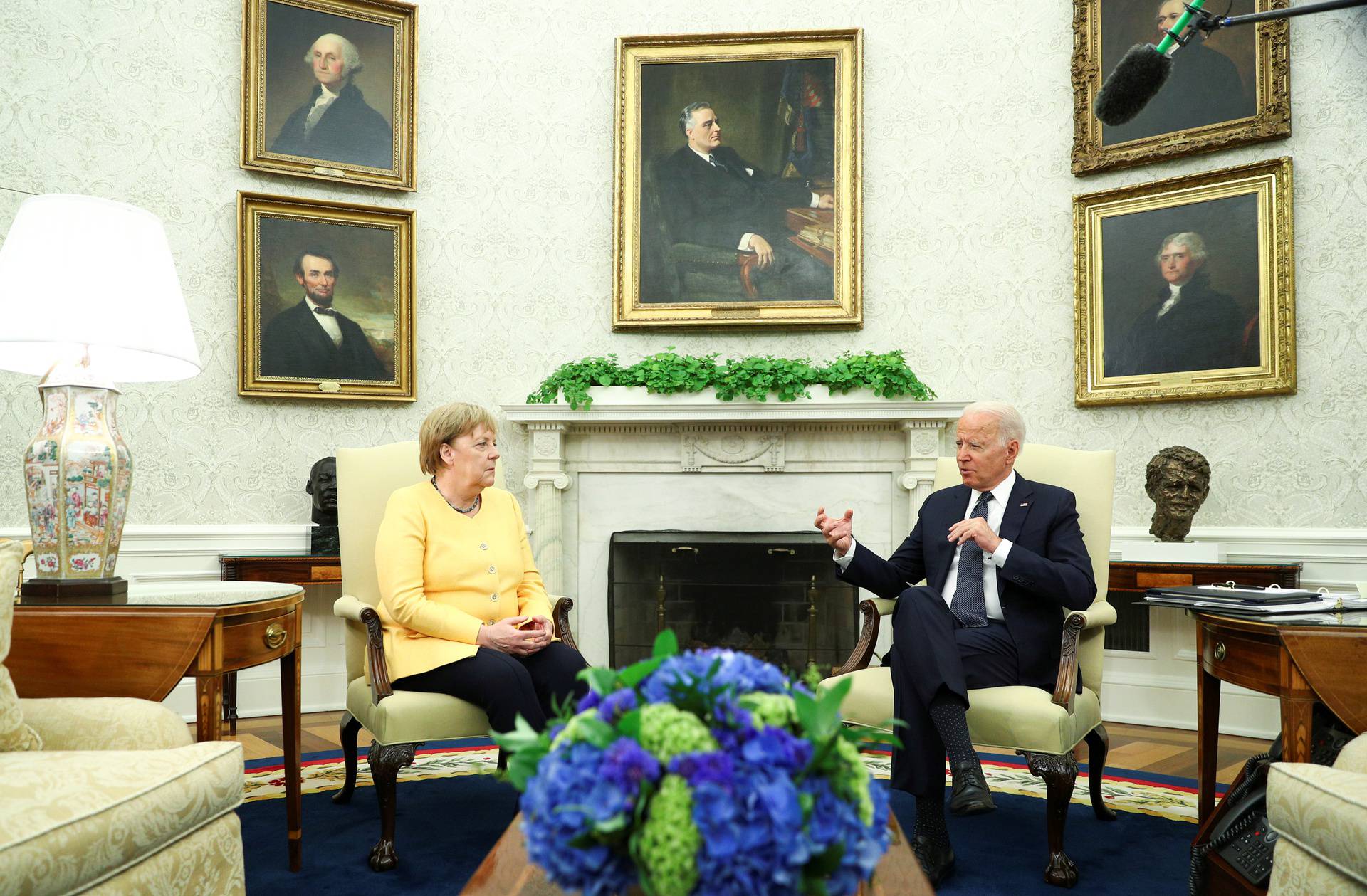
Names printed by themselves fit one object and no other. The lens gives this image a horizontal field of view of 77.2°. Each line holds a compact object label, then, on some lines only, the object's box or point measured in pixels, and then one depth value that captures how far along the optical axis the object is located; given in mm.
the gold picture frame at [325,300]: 4633
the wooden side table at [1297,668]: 1992
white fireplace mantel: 4660
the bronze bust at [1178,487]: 4070
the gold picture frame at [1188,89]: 4250
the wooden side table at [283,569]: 4230
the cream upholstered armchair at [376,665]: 2475
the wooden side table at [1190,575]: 3816
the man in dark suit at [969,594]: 2424
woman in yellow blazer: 2543
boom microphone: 2555
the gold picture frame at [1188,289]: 4242
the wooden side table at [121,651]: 2143
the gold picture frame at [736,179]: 4934
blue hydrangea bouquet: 909
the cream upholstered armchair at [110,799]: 1407
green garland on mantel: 4582
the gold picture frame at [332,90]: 4668
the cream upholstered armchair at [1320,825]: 1526
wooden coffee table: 1342
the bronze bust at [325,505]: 4332
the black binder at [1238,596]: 2332
